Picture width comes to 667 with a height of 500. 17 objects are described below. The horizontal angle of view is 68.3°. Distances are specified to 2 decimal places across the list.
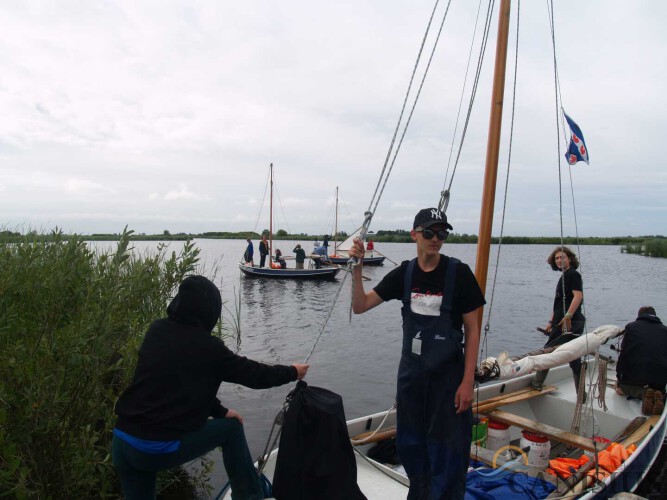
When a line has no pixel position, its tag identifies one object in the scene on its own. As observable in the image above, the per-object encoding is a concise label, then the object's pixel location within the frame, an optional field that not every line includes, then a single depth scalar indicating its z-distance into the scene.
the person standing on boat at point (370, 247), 47.73
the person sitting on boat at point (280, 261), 34.84
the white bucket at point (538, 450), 5.21
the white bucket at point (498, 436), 5.86
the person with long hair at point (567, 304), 6.98
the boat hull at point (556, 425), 4.36
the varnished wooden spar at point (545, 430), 5.08
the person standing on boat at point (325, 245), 38.61
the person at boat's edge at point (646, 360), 6.33
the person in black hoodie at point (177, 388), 2.80
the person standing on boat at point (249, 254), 36.31
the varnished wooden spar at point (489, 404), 5.23
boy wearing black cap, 3.33
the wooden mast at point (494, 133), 5.07
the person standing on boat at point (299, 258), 35.09
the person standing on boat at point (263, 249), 35.13
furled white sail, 5.59
